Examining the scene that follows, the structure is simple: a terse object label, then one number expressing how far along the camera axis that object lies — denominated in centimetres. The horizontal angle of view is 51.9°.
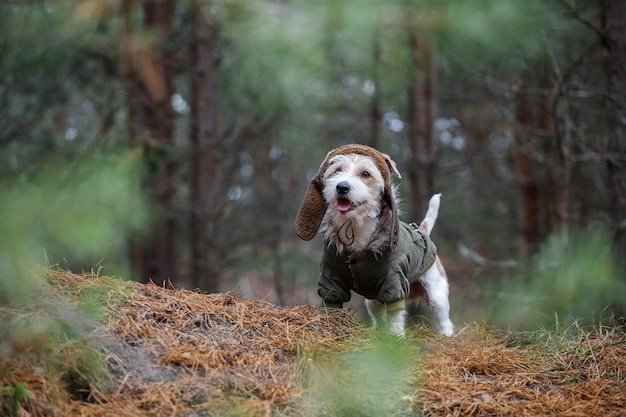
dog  429
